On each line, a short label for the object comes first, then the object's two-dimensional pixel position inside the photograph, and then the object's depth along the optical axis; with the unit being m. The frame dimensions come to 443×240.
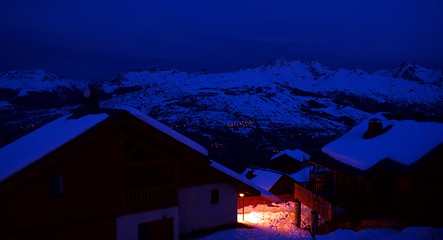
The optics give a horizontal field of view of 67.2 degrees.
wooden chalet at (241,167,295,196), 36.66
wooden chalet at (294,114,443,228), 14.67
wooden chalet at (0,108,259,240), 11.16
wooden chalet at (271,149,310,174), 54.68
